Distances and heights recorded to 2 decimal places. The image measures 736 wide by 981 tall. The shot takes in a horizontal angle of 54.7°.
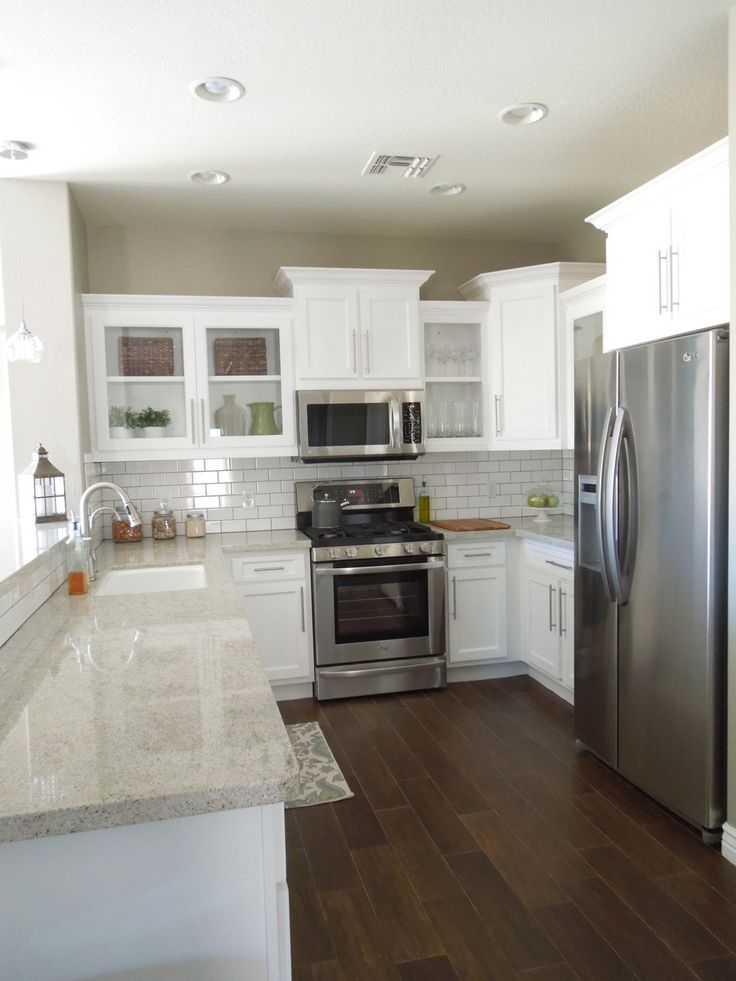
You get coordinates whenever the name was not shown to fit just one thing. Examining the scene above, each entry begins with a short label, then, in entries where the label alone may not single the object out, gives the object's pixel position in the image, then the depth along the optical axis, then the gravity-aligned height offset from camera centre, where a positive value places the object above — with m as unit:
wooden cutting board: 4.21 -0.45
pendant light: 2.49 +0.40
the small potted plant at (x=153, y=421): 3.91 +0.20
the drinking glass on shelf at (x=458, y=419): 4.35 +0.20
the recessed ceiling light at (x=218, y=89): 2.51 +1.33
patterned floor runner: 2.85 -1.36
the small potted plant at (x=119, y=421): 3.85 +0.20
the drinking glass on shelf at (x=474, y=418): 4.37 +0.20
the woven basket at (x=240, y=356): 4.00 +0.57
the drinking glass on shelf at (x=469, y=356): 4.35 +0.58
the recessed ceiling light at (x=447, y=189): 3.63 +1.35
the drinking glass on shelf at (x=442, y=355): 4.33 +0.59
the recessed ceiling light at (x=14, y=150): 2.99 +1.32
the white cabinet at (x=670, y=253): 2.41 +0.73
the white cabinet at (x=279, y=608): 3.86 -0.84
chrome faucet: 2.52 -0.20
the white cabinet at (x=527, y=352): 4.06 +0.58
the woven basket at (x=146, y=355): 3.87 +0.56
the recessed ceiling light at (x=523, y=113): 2.78 +1.34
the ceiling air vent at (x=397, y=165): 3.23 +1.34
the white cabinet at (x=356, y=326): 3.99 +0.73
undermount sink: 3.10 -0.55
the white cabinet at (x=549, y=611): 3.68 -0.88
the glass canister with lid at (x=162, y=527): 4.04 -0.39
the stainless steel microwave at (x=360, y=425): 4.02 +0.17
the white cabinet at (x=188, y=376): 3.83 +0.45
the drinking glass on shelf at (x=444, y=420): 4.34 +0.19
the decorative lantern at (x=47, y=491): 3.24 -0.14
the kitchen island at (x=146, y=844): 1.10 -0.62
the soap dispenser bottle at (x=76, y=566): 2.58 -0.39
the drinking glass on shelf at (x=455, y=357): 4.34 +0.58
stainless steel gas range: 3.89 -0.88
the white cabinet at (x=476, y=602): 4.11 -0.88
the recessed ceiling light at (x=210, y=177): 3.36 +1.34
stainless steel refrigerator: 2.36 -0.42
